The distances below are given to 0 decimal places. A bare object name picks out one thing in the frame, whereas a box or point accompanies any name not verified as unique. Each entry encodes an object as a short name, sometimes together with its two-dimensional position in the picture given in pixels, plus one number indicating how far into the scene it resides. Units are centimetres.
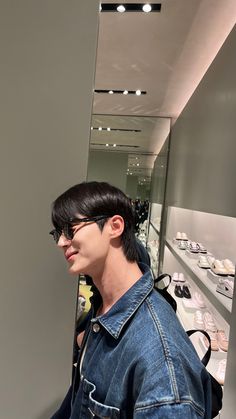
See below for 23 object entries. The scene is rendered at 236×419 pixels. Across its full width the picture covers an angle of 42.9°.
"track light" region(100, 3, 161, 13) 166
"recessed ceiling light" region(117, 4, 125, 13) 170
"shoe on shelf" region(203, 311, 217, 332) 197
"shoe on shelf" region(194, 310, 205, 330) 206
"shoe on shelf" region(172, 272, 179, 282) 294
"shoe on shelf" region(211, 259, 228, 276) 175
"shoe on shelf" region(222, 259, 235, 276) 179
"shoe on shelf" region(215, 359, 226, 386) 150
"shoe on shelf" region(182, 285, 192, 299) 263
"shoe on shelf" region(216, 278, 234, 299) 146
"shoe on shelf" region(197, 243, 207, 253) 246
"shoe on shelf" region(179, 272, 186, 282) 293
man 39
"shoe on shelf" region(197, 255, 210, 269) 207
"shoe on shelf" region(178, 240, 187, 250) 281
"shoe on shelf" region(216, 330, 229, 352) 178
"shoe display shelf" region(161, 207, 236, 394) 164
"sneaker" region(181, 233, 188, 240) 309
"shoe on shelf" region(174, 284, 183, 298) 264
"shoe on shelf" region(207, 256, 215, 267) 209
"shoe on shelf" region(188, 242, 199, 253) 246
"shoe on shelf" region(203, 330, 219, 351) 178
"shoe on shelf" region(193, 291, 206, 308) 242
